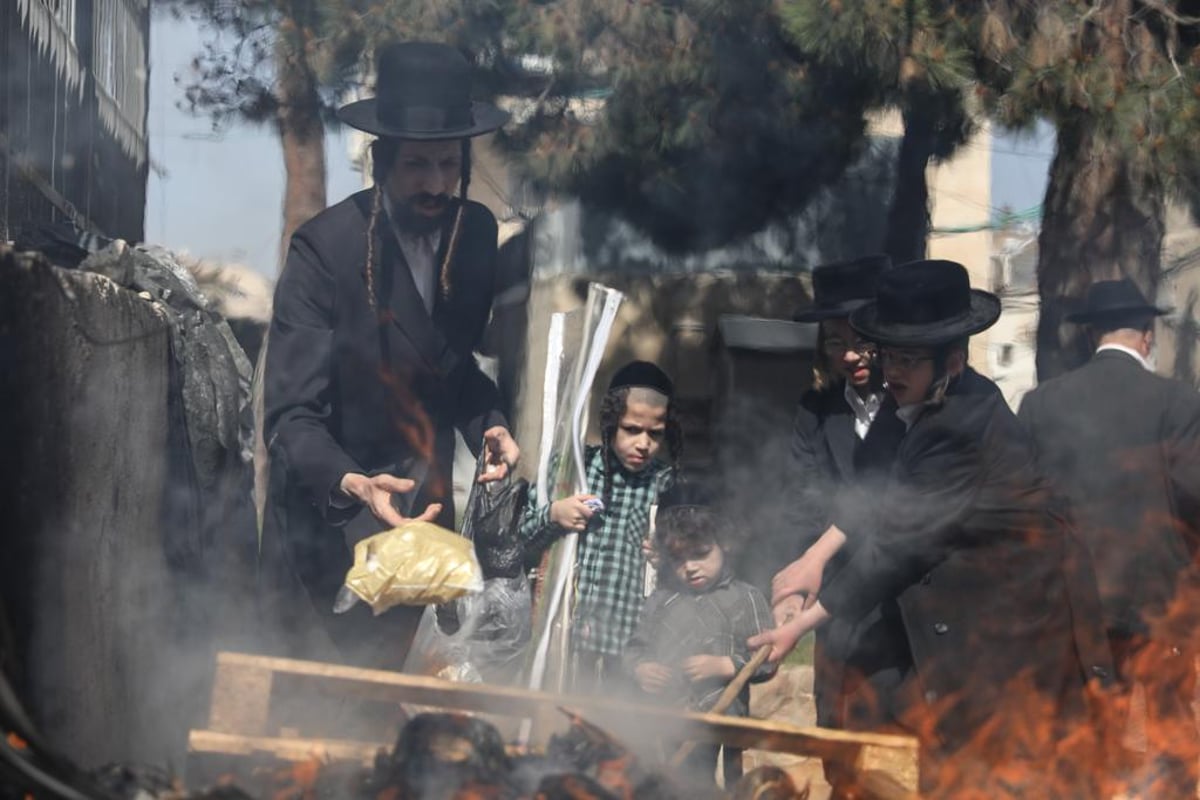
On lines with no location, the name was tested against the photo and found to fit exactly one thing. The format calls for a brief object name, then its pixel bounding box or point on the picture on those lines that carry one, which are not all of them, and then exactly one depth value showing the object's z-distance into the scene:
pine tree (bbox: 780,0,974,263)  11.69
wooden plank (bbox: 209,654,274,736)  6.92
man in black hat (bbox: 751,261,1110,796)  8.58
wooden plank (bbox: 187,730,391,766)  6.71
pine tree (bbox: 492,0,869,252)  13.37
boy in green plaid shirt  10.03
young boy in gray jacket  9.48
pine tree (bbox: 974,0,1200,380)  11.39
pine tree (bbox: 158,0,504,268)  12.85
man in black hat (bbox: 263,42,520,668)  8.98
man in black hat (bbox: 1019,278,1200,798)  10.32
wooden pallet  6.90
